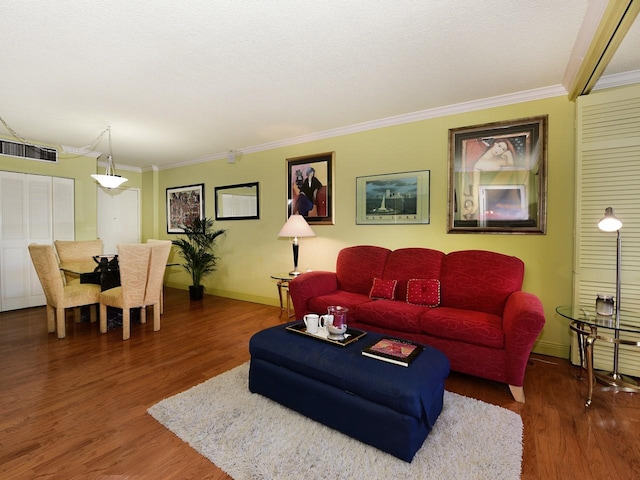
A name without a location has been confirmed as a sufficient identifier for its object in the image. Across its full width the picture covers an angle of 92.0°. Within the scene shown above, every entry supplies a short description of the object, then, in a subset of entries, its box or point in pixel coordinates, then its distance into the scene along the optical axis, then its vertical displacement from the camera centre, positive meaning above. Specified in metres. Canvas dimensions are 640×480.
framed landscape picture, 3.57 +0.43
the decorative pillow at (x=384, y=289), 3.20 -0.58
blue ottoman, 1.60 -0.89
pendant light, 4.16 +0.74
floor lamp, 2.20 -0.89
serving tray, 2.09 -0.72
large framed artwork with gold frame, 2.97 +0.58
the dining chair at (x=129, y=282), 3.32 -0.53
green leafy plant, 5.41 -0.30
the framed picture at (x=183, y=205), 5.88 +0.57
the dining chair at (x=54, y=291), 3.27 -0.64
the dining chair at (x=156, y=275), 3.55 -0.48
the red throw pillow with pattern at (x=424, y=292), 2.99 -0.57
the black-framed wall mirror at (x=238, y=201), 5.07 +0.56
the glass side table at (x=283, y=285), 3.97 -0.73
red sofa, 2.22 -0.64
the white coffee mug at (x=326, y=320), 2.23 -0.63
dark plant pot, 5.34 -1.00
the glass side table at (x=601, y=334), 2.09 -0.73
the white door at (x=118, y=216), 6.11 +0.36
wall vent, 4.42 +1.24
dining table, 3.75 -0.51
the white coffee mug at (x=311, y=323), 2.27 -0.65
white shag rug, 1.54 -1.18
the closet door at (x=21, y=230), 4.46 +0.06
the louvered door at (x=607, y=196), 2.44 +0.31
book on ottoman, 1.81 -0.73
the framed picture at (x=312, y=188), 4.28 +0.67
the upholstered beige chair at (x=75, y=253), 4.22 -0.27
